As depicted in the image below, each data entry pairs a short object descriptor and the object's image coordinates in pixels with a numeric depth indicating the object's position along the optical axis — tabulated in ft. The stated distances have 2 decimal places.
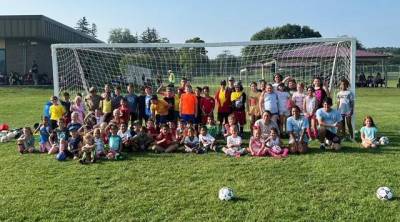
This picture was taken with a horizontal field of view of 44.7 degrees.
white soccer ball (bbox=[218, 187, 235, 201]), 24.22
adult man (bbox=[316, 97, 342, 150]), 37.42
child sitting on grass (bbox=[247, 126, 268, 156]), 34.65
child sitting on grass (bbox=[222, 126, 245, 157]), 35.06
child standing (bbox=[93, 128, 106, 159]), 34.67
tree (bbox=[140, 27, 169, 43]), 426.51
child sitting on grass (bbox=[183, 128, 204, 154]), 36.76
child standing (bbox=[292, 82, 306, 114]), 40.24
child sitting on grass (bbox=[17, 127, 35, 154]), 37.65
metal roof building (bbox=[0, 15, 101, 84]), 116.16
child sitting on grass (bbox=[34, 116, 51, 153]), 37.88
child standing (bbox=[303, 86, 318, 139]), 38.47
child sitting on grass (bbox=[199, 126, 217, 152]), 37.06
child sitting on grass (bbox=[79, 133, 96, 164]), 33.40
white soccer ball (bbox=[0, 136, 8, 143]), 43.39
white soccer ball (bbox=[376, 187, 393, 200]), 23.78
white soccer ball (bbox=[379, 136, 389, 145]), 38.29
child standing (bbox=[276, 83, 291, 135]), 39.65
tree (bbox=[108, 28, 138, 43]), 475.27
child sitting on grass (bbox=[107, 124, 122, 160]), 35.35
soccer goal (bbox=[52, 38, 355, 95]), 46.89
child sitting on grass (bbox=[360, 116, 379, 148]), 37.37
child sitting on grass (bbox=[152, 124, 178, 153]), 37.24
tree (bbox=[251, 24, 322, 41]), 314.76
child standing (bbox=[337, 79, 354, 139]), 40.04
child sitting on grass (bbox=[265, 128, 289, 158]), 34.45
